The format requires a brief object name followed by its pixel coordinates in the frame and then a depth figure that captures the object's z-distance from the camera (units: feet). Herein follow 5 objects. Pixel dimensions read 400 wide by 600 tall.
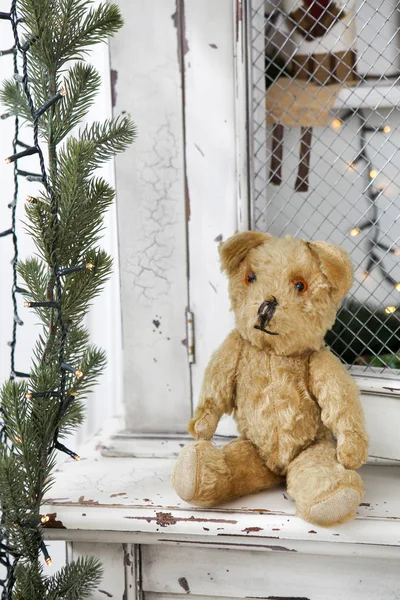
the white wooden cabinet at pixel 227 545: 4.73
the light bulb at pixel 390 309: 5.25
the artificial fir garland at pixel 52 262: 4.57
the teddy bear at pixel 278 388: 4.80
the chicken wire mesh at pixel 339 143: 5.25
